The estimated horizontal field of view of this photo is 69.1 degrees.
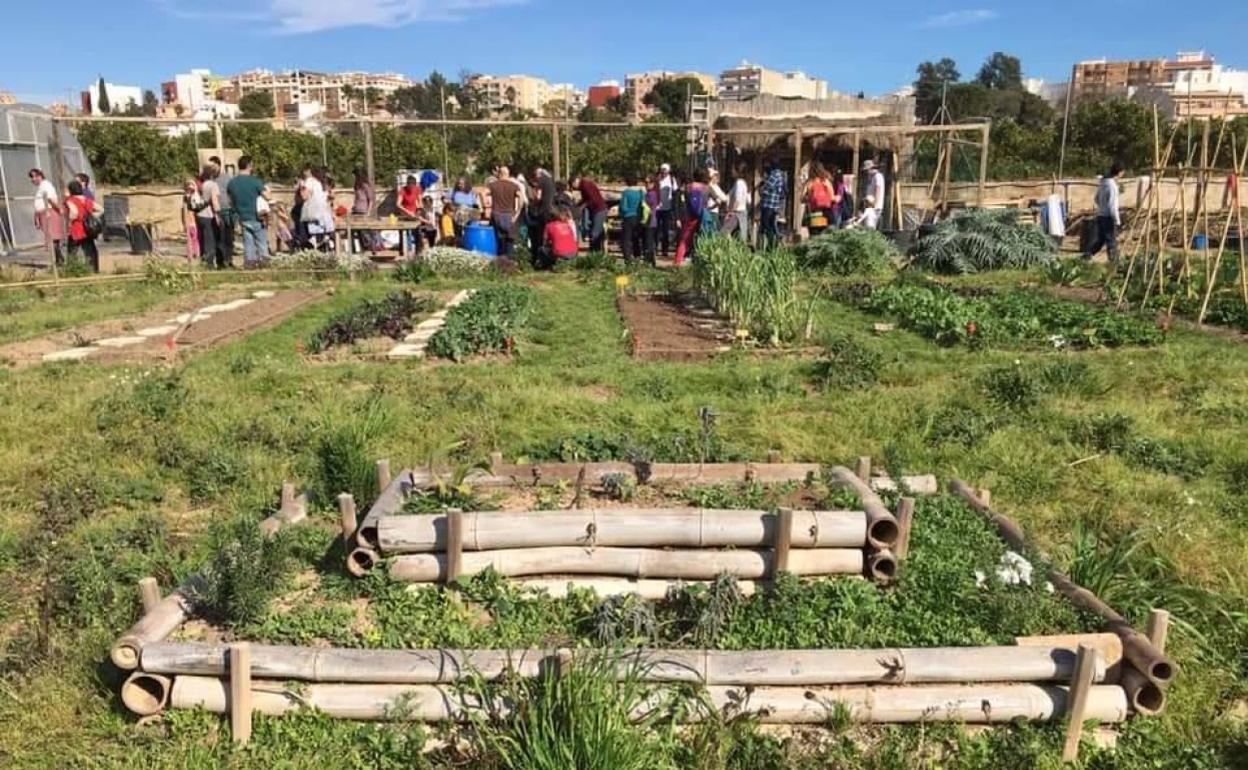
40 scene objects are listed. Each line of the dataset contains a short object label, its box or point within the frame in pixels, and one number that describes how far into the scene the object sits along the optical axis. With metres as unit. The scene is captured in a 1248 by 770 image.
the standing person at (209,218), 14.45
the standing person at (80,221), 14.44
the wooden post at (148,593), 3.72
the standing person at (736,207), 15.37
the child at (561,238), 14.25
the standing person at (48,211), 14.07
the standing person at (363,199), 16.59
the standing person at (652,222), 15.69
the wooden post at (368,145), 15.62
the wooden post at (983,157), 16.80
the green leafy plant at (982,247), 14.70
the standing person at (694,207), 15.12
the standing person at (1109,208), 14.52
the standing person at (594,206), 15.55
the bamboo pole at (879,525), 4.14
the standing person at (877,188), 16.08
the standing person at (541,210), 14.49
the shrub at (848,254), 14.27
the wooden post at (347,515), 4.24
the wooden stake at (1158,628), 3.43
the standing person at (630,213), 15.50
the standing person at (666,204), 16.17
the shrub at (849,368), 7.57
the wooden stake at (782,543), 3.90
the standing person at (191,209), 14.54
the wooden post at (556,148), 16.11
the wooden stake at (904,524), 4.12
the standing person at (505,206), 14.91
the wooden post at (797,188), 17.22
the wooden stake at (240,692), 3.23
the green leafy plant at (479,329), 8.70
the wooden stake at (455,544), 3.88
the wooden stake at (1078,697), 3.24
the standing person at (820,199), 16.23
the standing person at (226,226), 15.02
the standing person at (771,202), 15.37
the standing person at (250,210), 14.23
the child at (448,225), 15.80
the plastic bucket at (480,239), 15.19
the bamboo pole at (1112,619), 3.37
